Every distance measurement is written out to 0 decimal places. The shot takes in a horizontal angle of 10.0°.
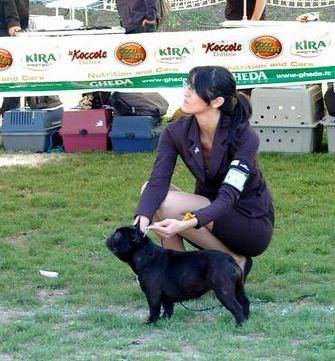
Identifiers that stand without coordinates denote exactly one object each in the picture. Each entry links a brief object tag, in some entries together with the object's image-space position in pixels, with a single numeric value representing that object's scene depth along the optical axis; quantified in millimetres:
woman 9125
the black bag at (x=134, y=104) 18076
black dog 8850
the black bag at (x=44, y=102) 19250
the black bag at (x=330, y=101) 16976
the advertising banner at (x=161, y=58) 17237
